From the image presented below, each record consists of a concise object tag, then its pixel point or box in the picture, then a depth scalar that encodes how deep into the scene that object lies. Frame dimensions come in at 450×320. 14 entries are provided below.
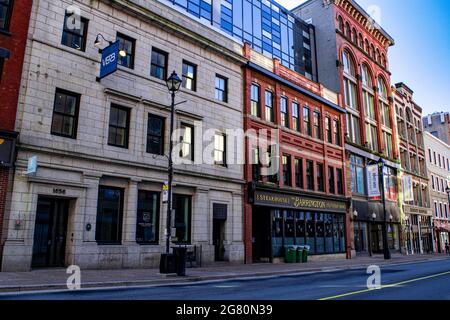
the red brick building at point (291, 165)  25.02
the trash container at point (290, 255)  25.08
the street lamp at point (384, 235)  29.89
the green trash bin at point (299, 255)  25.34
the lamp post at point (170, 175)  14.41
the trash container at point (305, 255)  25.61
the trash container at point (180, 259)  14.34
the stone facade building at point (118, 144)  14.98
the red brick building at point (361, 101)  35.50
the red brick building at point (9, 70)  13.76
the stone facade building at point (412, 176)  43.88
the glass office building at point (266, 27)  29.09
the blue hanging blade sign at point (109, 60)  15.77
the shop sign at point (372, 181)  35.50
